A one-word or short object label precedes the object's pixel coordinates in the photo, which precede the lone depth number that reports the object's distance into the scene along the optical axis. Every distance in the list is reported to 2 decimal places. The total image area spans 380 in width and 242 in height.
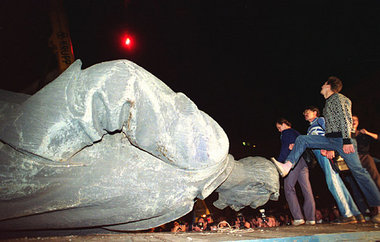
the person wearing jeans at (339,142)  2.28
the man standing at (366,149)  3.21
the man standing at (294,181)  2.69
